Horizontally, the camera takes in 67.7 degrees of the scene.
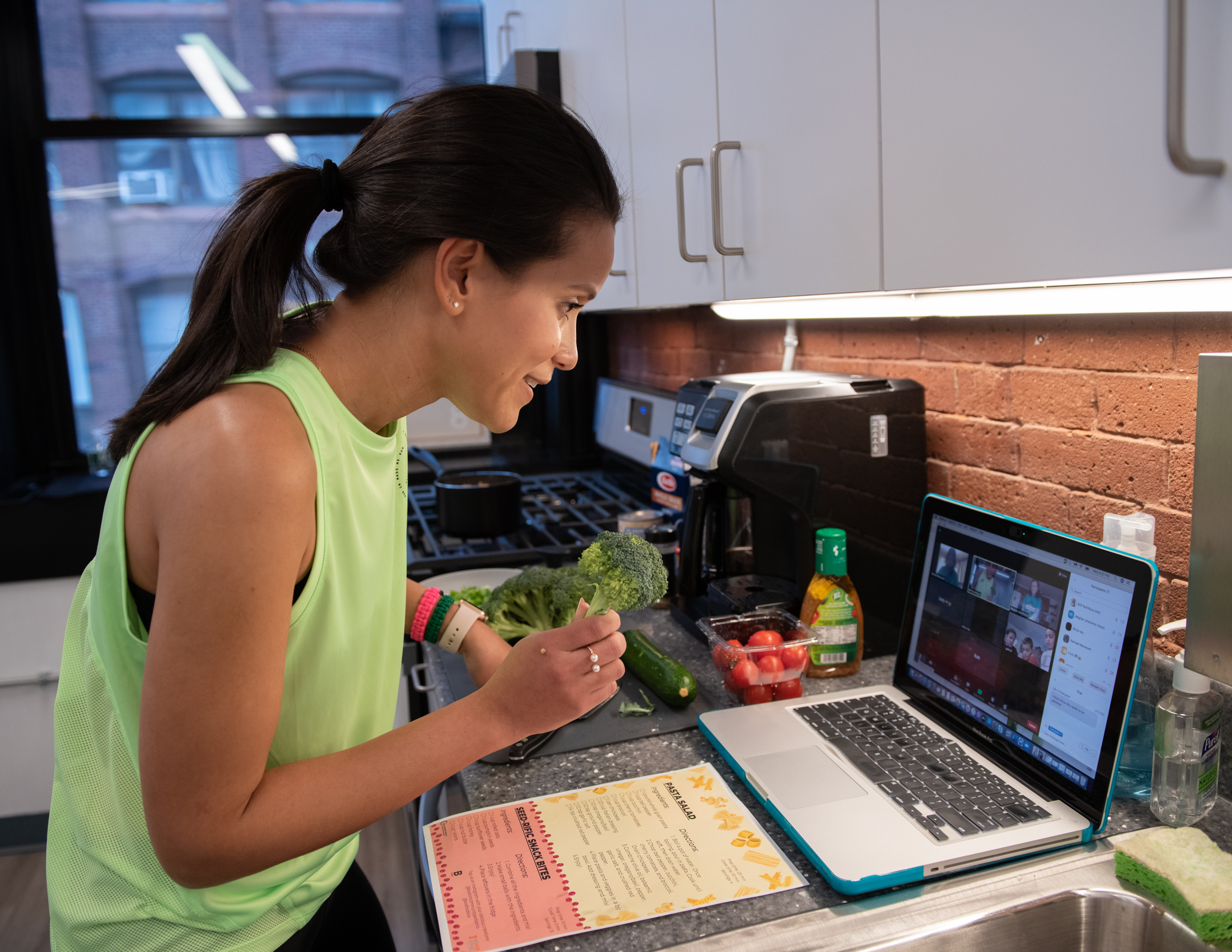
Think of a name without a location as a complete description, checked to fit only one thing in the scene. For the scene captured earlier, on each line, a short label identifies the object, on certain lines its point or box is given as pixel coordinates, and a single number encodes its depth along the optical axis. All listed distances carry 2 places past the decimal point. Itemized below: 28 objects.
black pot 2.29
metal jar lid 1.86
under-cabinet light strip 0.95
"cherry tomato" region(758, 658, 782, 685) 1.28
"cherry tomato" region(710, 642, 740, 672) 1.30
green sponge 0.79
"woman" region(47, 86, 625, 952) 0.71
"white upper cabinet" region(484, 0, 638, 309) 1.83
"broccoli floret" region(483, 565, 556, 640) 1.54
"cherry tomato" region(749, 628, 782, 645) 1.30
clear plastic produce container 1.28
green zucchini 1.30
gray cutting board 1.21
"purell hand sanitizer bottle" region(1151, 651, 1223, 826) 0.95
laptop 0.92
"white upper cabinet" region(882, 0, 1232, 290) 0.65
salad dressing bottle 1.35
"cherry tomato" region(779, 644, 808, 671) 1.29
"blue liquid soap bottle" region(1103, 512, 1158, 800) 1.01
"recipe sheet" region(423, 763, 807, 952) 0.87
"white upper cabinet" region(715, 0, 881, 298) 1.01
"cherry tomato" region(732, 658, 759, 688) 1.27
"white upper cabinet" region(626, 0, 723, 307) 1.42
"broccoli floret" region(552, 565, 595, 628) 1.47
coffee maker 1.39
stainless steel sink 0.83
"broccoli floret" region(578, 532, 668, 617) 1.07
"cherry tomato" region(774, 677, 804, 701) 1.30
